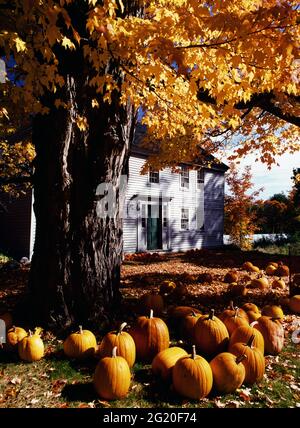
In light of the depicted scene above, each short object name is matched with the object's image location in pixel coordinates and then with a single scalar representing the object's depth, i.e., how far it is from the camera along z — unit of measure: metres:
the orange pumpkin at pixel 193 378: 3.47
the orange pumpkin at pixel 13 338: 4.58
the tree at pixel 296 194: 36.53
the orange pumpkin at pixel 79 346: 4.32
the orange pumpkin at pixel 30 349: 4.30
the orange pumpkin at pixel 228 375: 3.63
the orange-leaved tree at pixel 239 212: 25.48
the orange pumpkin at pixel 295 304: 6.57
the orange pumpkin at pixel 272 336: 4.68
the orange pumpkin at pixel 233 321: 4.76
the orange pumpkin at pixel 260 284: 8.67
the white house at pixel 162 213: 16.53
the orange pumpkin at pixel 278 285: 8.84
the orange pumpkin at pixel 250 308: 5.70
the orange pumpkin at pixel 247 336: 4.30
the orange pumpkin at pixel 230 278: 9.42
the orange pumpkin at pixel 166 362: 3.80
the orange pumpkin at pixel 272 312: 5.76
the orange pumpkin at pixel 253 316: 5.25
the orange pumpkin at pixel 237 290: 7.51
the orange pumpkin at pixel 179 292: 7.24
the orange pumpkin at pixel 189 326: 4.77
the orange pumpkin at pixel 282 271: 10.68
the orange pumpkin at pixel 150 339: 4.42
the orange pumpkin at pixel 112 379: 3.46
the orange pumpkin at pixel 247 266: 11.77
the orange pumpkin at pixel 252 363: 3.85
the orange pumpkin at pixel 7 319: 5.02
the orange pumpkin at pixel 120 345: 4.05
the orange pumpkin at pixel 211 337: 4.42
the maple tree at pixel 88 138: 5.13
